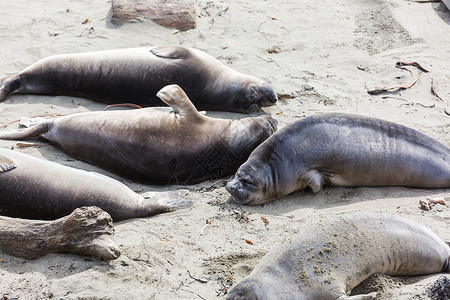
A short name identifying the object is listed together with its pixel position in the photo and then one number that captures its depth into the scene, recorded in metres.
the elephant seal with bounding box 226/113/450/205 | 5.17
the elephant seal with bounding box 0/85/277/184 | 5.40
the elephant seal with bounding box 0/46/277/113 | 6.52
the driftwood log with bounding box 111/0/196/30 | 7.92
